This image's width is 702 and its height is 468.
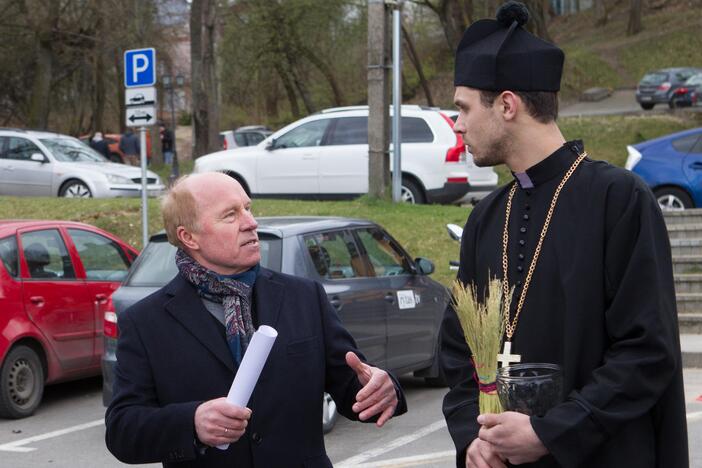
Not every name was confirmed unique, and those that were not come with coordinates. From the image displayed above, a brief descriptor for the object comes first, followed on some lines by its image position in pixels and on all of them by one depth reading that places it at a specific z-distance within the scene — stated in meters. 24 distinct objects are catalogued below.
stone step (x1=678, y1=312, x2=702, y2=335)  13.08
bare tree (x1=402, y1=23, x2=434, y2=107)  45.70
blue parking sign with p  14.72
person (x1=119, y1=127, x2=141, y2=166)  36.44
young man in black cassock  2.95
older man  3.31
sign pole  14.05
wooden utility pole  17.61
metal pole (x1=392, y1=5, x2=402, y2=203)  17.91
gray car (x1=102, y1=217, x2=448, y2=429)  8.98
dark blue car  17.56
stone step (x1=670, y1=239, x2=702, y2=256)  15.20
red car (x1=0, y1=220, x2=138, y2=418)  9.99
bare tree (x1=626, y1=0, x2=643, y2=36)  57.22
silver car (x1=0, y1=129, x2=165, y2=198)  22.00
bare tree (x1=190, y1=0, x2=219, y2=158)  32.72
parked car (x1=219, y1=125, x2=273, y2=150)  39.81
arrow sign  14.65
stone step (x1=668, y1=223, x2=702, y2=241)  15.66
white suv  18.94
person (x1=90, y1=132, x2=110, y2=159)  34.62
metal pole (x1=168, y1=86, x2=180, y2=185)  33.92
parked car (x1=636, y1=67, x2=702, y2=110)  40.22
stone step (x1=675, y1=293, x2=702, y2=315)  13.60
